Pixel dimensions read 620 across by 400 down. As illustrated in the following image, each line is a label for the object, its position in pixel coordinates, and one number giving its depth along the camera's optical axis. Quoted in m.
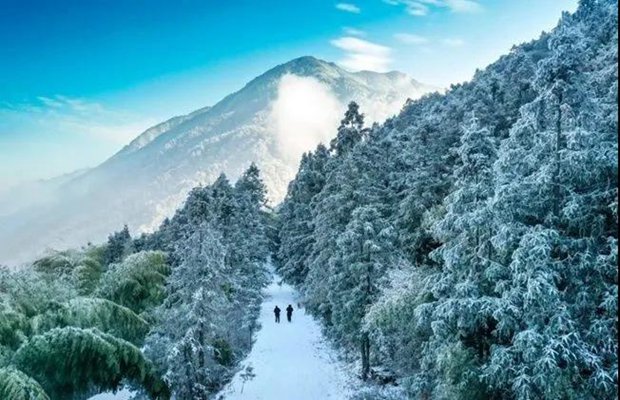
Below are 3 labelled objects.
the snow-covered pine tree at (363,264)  24.73
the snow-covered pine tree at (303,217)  48.06
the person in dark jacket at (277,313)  42.34
